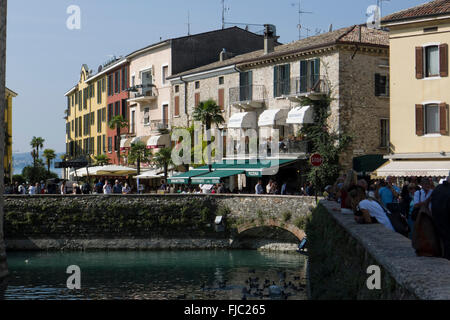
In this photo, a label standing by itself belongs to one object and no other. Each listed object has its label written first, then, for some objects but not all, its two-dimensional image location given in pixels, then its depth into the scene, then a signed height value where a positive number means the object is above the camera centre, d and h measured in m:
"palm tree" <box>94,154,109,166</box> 60.41 -0.12
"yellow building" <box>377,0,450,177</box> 30.23 +2.99
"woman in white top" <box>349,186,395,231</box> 11.08 -0.90
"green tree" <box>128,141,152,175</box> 50.60 +0.34
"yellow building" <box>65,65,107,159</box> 65.75 +4.33
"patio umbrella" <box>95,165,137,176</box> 42.31 -0.78
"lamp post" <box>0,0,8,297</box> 22.05 +2.54
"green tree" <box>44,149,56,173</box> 90.75 +0.37
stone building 35.50 +3.80
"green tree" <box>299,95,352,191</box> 35.12 +0.77
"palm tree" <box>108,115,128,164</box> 58.41 +2.85
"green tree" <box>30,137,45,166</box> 98.50 +2.25
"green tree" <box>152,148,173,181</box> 45.62 +0.03
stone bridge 35.66 -3.46
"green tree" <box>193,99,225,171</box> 43.84 +2.75
